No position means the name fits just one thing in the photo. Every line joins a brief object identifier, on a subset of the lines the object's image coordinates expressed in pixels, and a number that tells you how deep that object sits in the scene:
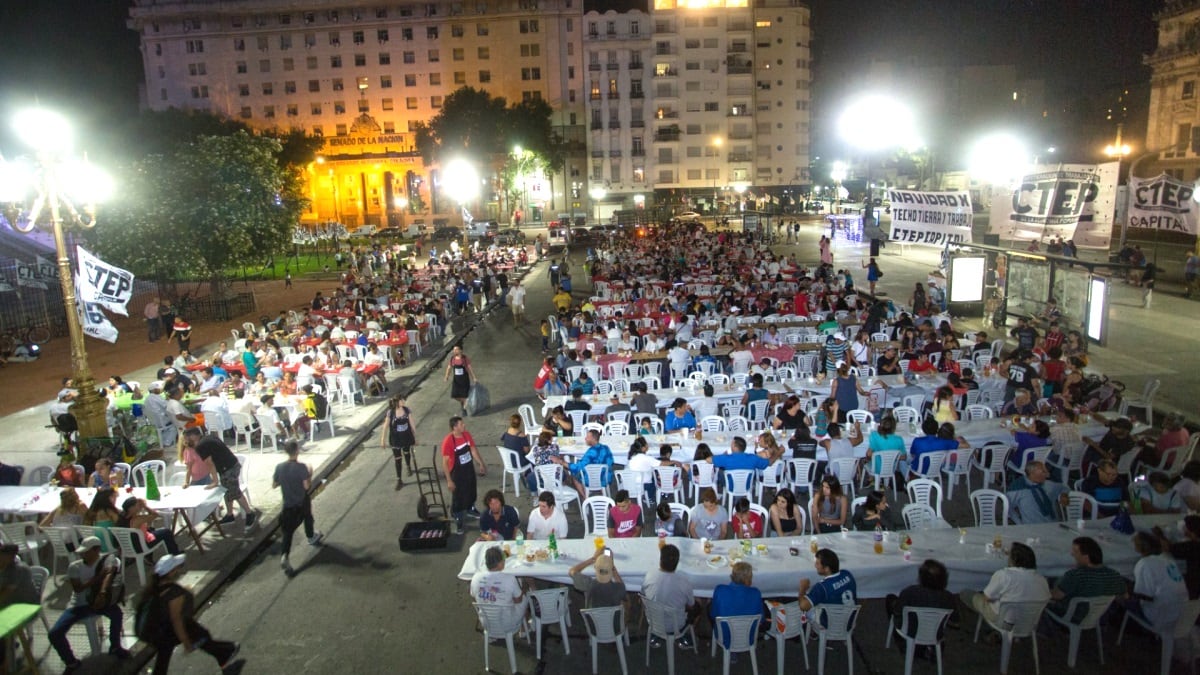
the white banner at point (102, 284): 11.64
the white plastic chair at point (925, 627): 5.96
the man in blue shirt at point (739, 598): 6.15
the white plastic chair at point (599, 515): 8.29
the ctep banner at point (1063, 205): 15.39
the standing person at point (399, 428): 10.74
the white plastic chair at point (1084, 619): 6.14
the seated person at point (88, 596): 6.83
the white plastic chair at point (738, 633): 6.09
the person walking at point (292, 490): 8.59
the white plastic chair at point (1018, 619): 6.08
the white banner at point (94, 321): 11.60
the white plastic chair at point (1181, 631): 6.03
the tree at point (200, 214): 23.81
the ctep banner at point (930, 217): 18.09
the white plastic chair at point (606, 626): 6.34
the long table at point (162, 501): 8.94
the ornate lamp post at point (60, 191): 11.12
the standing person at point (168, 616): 6.27
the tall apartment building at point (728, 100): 76.50
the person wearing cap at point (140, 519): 8.25
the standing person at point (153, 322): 23.62
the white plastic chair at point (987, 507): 8.05
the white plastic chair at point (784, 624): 6.14
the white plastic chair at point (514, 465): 10.40
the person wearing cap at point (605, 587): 6.47
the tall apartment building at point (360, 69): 79.50
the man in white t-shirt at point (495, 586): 6.52
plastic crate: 8.98
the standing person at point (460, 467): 9.18
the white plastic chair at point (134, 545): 8.21
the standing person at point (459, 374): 14.01
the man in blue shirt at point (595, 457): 9.58
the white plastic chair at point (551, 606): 6.64
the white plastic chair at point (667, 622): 6.33
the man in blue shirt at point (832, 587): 6.23
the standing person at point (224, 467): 9.26
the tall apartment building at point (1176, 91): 51.19
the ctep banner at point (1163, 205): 16.52
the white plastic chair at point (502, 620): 6.49
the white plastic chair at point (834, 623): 6.15
